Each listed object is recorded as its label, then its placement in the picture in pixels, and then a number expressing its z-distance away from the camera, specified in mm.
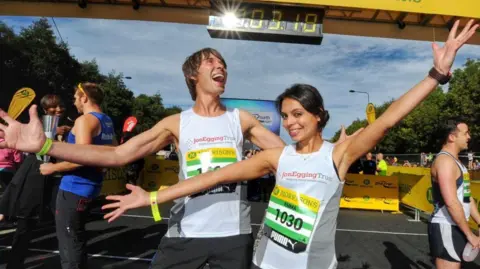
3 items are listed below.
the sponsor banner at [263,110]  18609
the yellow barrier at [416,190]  10133
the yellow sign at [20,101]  4625
